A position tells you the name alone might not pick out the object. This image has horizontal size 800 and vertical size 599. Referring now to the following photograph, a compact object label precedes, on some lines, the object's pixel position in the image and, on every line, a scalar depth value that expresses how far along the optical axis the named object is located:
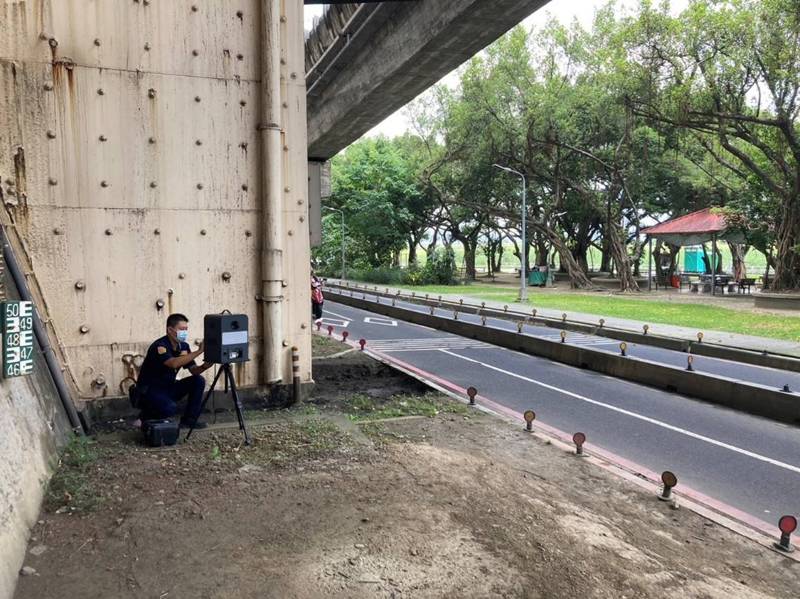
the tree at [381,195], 45.94
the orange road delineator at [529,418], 7.62
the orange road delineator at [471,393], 8.84
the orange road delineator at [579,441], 6.69
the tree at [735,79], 22.53
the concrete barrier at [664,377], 9.09
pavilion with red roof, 31.62
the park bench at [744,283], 33.81
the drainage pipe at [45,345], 6.18
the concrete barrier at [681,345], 13.27
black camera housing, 6.34
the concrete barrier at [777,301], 24.47
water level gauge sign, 4.77
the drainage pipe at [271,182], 7.60
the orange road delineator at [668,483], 5.54
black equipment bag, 6.31
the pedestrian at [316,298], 17.41
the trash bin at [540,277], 42.38
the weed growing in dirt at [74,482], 4.82
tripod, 6.35
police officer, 6.41
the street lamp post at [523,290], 28.57
